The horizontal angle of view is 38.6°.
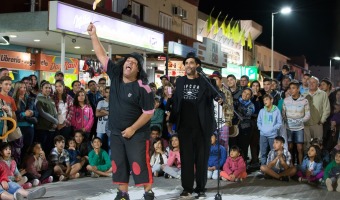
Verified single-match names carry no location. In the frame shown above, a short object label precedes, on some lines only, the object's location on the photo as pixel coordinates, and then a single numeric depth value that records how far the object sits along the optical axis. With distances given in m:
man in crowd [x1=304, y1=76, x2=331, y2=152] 10.76
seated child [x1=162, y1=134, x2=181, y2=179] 9.56
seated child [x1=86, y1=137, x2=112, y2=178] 9.68
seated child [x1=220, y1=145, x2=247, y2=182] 9.41
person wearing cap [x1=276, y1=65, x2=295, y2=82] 13.66
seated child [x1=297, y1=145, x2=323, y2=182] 9.42
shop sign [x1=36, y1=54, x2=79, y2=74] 17.55
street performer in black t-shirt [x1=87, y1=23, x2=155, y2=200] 6.00
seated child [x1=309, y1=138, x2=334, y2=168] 10.08
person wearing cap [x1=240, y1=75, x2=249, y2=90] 11.77
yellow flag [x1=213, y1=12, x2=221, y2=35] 33.37
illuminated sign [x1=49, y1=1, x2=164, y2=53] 13.00
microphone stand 7.02
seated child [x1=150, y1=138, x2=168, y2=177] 9.86
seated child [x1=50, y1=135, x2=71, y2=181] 9.22
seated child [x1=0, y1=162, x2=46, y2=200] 7.02
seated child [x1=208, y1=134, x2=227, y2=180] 9.93
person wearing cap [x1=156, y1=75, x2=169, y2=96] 12.06
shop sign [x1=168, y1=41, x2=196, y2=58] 21.06
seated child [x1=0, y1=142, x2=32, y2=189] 7.89
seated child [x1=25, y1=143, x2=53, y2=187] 8.64
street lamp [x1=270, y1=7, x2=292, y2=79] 27.62
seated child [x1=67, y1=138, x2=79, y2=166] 9.69
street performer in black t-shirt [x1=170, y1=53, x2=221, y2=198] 7.32
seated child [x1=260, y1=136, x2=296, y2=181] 9.62
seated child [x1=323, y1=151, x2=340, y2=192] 8.61
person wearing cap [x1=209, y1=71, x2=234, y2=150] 9.57
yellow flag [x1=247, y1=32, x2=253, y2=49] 43.09
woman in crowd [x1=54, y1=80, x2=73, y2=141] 9.89
